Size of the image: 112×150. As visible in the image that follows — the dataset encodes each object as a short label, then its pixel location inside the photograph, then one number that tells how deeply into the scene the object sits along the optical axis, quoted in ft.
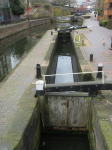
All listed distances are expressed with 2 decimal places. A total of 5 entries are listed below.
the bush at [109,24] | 82.89
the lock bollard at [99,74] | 19.45
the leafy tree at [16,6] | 120.37
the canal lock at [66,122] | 17.67
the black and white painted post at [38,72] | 20.64
